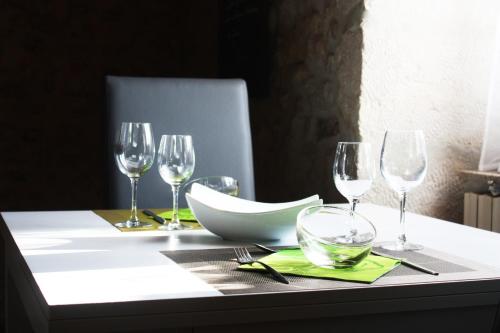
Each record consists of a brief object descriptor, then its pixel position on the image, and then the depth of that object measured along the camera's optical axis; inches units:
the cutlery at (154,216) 63.0
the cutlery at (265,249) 50.8
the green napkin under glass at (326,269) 42.7
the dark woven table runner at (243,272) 39.8
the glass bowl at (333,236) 44.1
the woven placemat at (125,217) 61.2
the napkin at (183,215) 65.1
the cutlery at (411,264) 44.7
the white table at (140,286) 35.7
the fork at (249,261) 41.6
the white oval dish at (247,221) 54.0
